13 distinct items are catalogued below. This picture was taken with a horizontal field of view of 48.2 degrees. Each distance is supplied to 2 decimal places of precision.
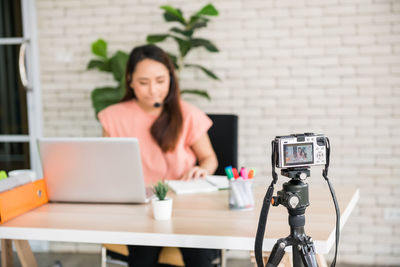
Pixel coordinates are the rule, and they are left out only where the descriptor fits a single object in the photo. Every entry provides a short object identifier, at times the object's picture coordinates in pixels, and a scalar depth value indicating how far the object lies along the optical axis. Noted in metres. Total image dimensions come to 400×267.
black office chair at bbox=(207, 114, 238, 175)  2.27
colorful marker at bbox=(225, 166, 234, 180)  1.52
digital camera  1.07
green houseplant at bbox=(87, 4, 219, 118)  2.85
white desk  1.20
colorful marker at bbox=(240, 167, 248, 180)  1.47
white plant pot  1.36
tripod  1.06
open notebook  1.76
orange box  1.41
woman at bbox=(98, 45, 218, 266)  2.16
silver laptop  1.49
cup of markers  1.47
